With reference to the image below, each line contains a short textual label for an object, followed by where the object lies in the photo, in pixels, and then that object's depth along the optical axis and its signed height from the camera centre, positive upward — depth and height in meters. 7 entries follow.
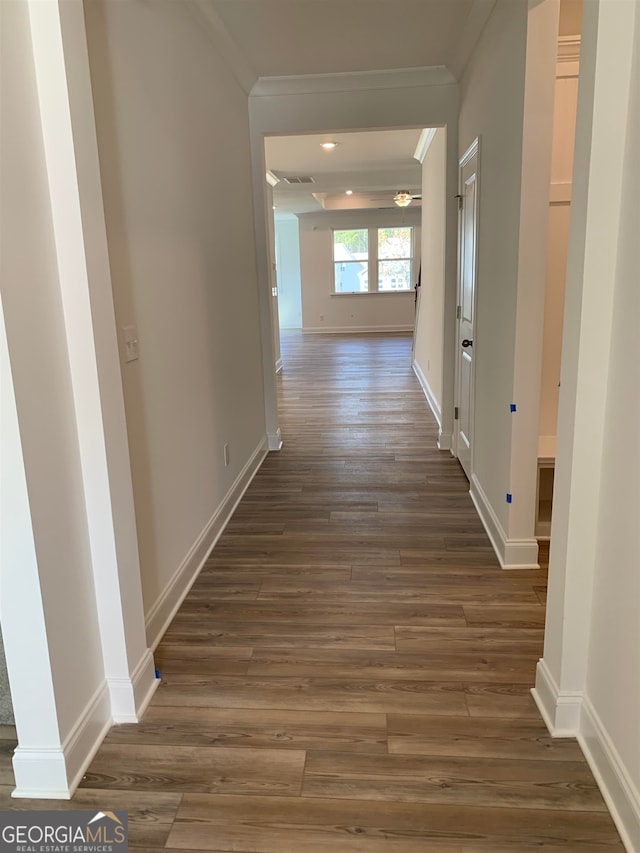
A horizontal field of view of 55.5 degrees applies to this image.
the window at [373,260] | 12.86 +0.43
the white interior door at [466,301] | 3.74 -0.15
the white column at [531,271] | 2.45 +0.02
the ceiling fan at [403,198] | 9.29 +1.23
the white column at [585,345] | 1.50 -0.19
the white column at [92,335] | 1.56 -0.13
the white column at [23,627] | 1.49 -0.86
